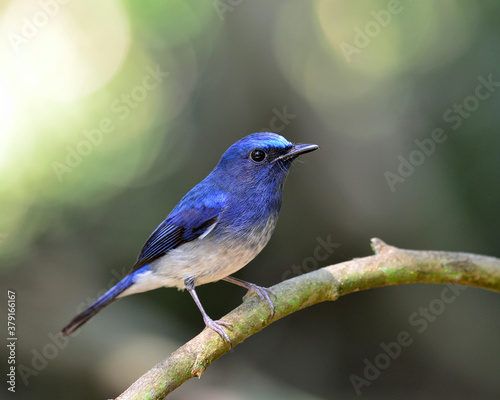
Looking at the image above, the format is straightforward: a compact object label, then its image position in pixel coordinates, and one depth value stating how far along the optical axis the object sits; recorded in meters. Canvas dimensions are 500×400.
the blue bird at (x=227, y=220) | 5.44
